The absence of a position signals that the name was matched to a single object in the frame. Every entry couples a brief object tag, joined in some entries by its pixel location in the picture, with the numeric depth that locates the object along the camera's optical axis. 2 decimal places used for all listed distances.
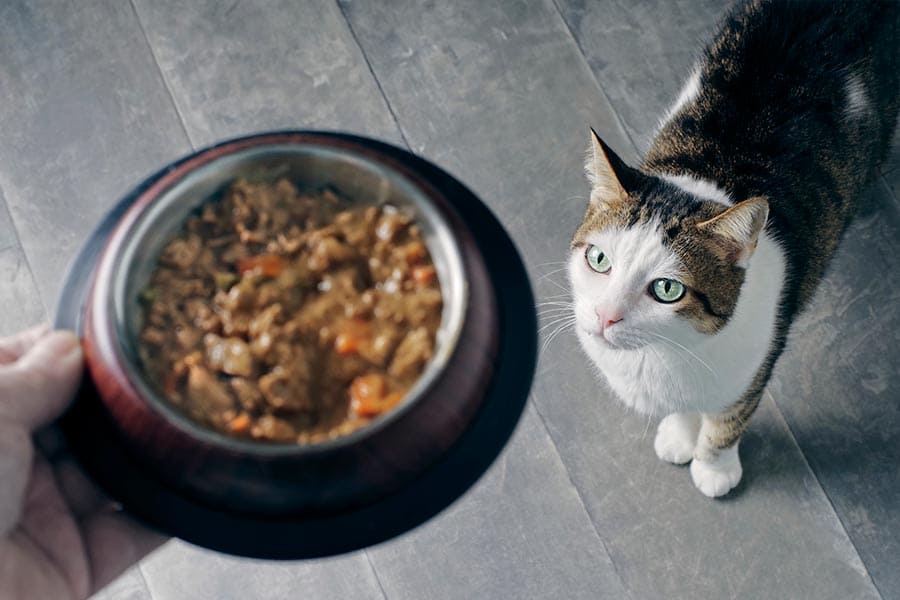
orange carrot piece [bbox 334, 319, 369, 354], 0.63
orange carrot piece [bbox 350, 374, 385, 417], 0.62
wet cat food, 0.63
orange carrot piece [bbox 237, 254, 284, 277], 0.64
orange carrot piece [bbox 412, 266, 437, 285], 0.64
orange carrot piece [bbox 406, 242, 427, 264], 0.64
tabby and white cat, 0.78
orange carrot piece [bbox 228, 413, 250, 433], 0.62
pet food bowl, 0.61
